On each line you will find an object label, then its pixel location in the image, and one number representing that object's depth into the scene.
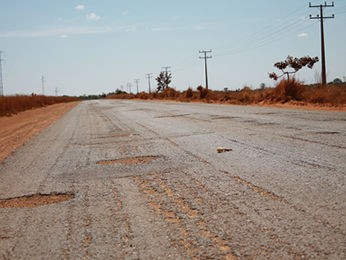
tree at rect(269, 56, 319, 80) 44.69
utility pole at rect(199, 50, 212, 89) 78.45
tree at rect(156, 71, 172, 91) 122.00
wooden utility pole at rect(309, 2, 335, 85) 41.15
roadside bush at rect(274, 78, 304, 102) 30.93
